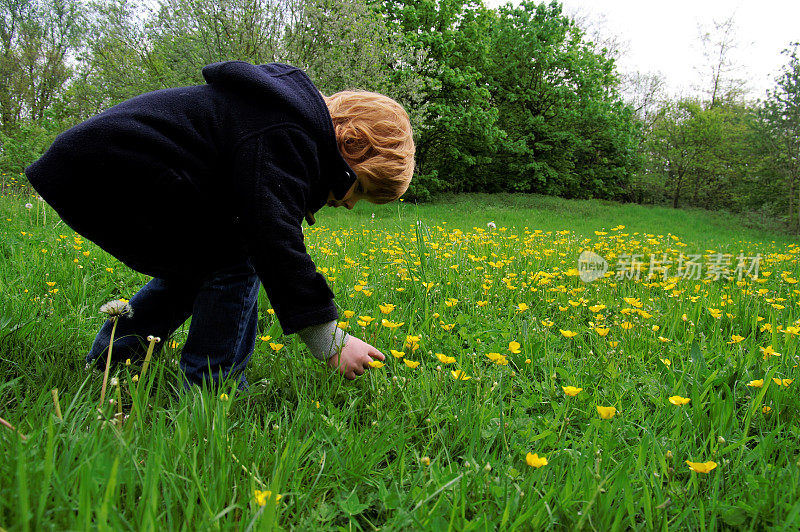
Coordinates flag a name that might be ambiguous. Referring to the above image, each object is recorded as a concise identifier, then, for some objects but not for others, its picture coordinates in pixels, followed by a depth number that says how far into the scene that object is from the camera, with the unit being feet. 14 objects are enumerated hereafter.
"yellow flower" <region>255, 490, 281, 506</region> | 2.59
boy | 4.31
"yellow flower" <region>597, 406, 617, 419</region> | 3.54
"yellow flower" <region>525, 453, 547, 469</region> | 3.14
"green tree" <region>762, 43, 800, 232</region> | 44.88
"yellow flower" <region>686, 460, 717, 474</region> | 3.22
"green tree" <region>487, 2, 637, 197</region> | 67.82
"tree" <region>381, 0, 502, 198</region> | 56.95
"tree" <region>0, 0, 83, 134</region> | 53.62
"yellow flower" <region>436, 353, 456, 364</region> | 4.56
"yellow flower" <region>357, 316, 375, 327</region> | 5.63
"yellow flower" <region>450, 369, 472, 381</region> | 4.67
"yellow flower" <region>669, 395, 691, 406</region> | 4.11
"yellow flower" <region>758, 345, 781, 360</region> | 5.34
